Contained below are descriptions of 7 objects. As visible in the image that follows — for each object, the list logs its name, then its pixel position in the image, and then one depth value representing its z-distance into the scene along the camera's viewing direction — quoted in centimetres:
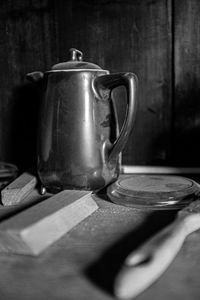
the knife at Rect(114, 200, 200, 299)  29
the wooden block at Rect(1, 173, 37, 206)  58
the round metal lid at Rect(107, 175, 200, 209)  53
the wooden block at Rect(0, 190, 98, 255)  38
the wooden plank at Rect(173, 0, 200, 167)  78
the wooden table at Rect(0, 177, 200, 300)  31
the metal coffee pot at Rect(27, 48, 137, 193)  59
